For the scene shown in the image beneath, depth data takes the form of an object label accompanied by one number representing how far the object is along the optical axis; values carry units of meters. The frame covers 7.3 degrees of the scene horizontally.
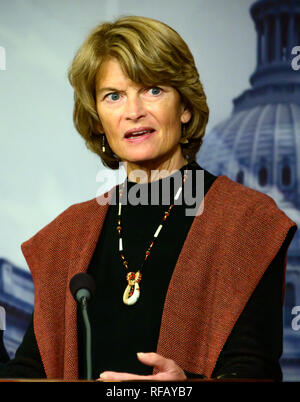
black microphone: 3.02
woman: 3.16
